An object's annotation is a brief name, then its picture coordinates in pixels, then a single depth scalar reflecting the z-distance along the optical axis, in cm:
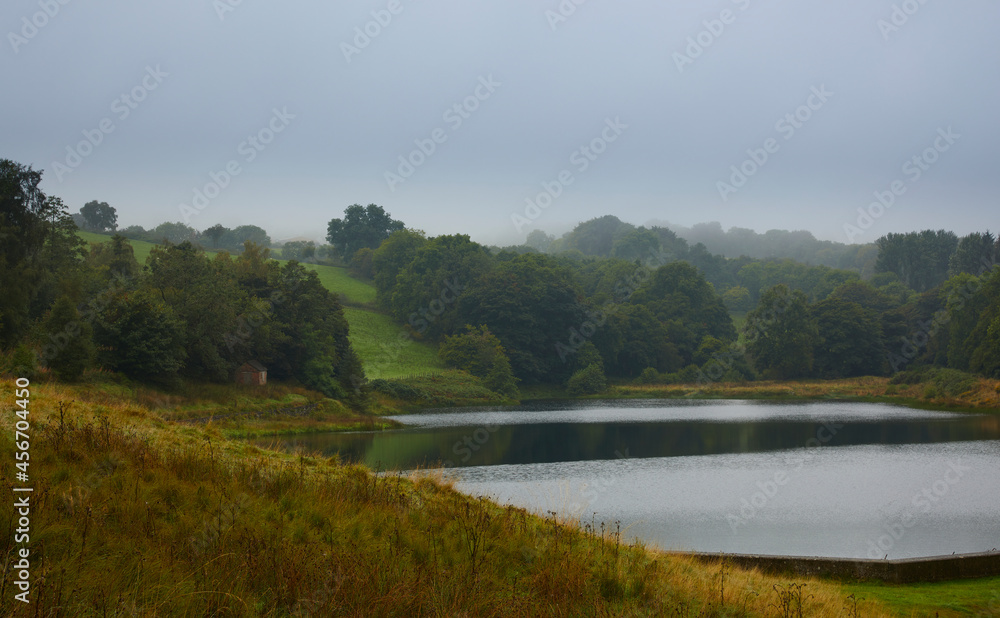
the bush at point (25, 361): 2378
